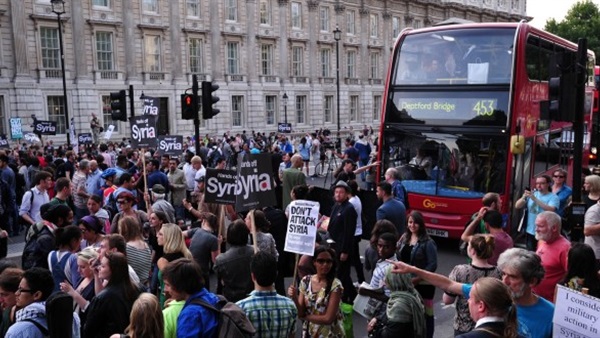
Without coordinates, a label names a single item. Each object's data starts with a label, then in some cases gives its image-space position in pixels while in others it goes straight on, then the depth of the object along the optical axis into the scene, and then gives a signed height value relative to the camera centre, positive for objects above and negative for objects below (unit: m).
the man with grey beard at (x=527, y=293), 3.68 -1.27
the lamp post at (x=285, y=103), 38.75 +0.33
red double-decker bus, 9.77 -0.19
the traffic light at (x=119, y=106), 14.21 +0.10
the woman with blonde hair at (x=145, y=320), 3.26 -1.26
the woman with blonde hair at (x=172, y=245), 5.16 -1.28
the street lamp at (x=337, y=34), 34.87 +4.74
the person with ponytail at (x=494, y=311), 3.03 -1.16
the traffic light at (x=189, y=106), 11.57 +0.06
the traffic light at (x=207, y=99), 11.51 +0.20
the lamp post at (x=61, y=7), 22.77 +4.46
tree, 61.03 +9.18
